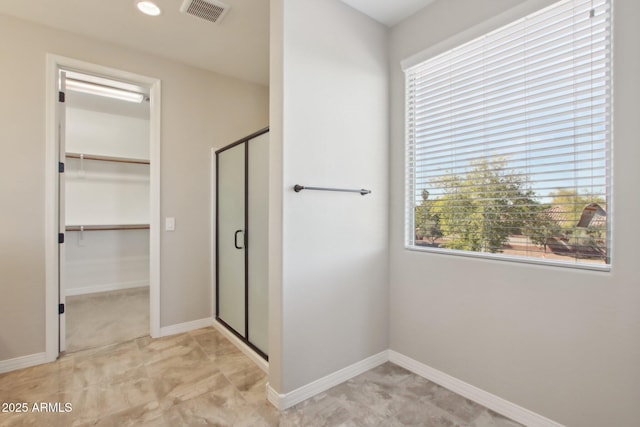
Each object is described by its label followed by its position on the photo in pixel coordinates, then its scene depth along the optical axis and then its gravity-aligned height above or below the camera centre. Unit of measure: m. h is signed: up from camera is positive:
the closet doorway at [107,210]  3.40 +0.06
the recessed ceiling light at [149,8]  2.13 +1.51
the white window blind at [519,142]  1.46 +0.42
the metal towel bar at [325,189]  1.81 +0.17
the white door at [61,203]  2.43 +0.09
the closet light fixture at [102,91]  3.21 +1.44
